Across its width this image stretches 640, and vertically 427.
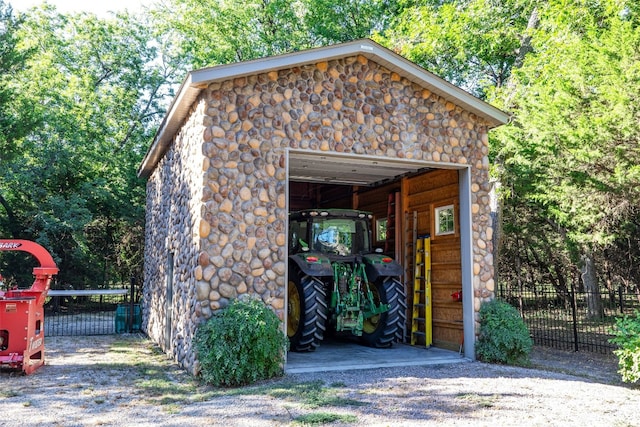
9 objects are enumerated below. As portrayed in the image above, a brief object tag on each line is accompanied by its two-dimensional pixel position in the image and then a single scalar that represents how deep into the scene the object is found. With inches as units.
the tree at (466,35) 531.5
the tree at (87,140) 634.2
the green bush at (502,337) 292.2
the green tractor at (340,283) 310.5
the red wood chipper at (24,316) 264.8
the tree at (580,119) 314.8
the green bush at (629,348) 240.8
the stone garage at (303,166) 260.4
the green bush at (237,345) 235.9
